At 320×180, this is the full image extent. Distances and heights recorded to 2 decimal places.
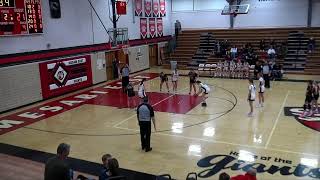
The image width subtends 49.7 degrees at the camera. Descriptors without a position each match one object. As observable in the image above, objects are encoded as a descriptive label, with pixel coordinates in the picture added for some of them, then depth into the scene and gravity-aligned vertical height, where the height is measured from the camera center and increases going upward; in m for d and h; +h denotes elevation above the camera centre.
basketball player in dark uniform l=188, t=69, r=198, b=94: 16.79 -2.17
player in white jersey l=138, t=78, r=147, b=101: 13.68 -2.29
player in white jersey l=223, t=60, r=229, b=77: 22.94 -2.54
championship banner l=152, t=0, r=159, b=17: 28.38 +2.02
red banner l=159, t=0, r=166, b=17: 29.75 +2.09
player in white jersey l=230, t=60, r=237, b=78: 22.70 -2.46
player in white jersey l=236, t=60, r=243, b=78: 22.54 -2.52
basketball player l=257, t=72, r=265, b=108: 14.31 -2.41
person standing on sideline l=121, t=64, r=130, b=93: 17.42 -2.16
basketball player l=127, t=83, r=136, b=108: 15.08 -2.52
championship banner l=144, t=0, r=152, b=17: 27.09 +1.99
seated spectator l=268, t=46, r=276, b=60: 23.66 -1.53
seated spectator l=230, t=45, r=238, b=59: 24.64 -1.48
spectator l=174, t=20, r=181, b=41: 30.08 +0.35
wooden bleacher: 23.80 -0.60
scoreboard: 14.98 +0.79
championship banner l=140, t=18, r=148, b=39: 26.64 +0.36
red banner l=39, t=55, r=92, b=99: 17.75 -2.23
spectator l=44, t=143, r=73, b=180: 4.92 -1.88
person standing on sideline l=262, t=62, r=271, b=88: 18.66 -2.30
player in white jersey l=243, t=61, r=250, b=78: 22.36 -2.50
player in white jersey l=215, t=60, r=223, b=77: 23.05 -2.56
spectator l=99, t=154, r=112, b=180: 5.98 -2.35
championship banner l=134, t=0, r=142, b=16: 25.72 +1.86
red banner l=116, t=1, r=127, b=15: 21.47 +1.60
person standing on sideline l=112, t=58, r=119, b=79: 23.12 -2.30
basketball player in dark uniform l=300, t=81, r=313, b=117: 13.11 -2.65
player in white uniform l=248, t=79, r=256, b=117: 13.24 -2.41
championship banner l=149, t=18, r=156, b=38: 27.97 +0.44
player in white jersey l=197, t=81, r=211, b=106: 15.18 -2.54
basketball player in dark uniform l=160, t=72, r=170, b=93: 17.64 -2.28
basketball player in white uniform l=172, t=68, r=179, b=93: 17.81 -2.39
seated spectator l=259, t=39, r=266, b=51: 25.19 -1.04
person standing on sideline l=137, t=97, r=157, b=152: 9.60 -2.46
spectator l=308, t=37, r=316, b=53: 23.83 -1.04
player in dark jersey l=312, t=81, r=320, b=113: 13.07 -2.37
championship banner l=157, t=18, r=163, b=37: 29.22 +0.46
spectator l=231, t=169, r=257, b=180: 5.96 -2.47
